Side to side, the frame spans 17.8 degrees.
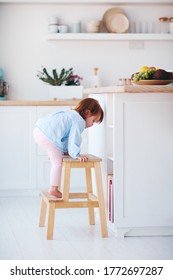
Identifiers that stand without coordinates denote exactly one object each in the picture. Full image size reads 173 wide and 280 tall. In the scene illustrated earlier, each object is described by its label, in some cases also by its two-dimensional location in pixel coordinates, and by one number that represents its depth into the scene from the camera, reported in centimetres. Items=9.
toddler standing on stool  362
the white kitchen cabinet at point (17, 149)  513
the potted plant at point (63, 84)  550
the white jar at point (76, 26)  563
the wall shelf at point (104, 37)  559
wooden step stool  356
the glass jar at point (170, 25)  575
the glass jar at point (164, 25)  575
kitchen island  351
